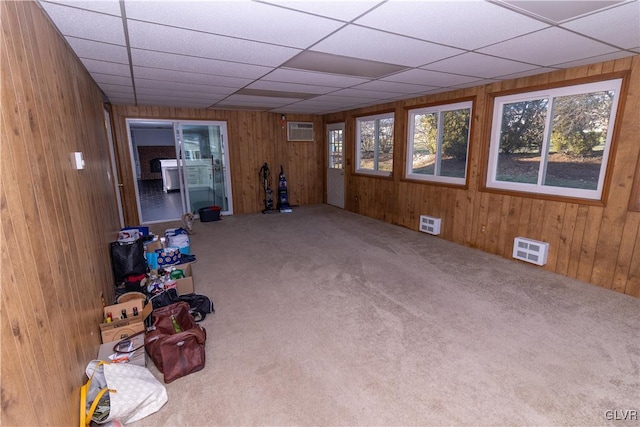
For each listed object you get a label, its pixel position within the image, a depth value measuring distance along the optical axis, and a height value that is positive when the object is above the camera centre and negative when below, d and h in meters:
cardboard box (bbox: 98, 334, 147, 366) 2.10 -1.38
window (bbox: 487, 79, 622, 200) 3.24 +0.12
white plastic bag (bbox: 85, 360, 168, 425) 1.68 -1.35
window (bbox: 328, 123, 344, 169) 7.31 +0.15
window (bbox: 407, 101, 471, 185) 4.77 +0.14
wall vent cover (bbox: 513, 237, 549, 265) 3.63 -1.21
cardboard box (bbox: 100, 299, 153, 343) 2.30 -1.29
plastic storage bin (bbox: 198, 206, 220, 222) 6.30 -1.22
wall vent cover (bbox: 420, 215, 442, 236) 4.99 -1.20
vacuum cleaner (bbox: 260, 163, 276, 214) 7.08 -0.81
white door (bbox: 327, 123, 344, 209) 7.35 -0.32
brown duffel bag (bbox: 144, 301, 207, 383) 2.05 -1.34
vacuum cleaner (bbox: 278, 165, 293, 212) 7.18 -0.97
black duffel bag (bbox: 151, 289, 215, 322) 2.74 -1.35
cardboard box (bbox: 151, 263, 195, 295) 3.11 -1.33
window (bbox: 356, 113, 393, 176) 6.04 +0.15
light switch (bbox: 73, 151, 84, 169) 2.23 -0.04
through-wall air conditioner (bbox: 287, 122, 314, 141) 7.33 +0.51
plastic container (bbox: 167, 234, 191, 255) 4.21 -1.20
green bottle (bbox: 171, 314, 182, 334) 2.39 -1.33
